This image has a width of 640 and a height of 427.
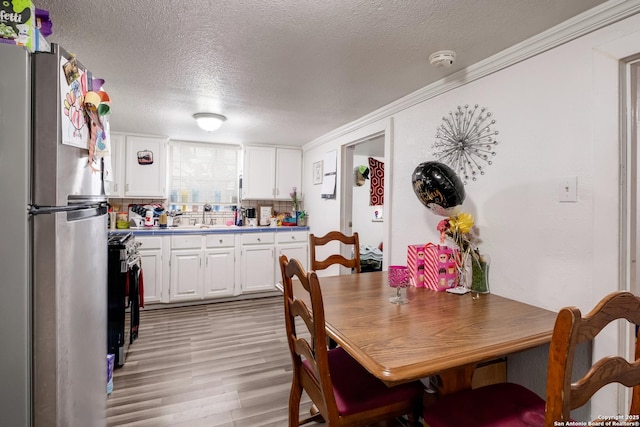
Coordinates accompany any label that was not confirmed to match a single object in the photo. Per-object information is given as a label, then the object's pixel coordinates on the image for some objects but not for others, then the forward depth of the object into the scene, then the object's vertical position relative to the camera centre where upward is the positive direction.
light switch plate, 1.45 +0.12
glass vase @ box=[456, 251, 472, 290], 1.84 -0.34
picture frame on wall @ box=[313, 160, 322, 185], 4.10 +0.53
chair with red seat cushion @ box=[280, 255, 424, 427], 1.11 -0.72
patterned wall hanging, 5.16 +0.55
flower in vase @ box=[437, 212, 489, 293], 1.80 -0.22
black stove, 2.33 -0.62
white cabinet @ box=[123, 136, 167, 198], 3.87 +0.55
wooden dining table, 0.99 -0.46
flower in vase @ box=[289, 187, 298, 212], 4.61 +0.21
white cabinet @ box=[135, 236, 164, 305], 3.63 -0.66
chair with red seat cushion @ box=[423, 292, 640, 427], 0.73 -0.41
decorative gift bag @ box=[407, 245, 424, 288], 1.93 -0.34
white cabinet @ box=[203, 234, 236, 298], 3.94 -0.70
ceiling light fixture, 2.99 +0.88
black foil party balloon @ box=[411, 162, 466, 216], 1.74 +0.14
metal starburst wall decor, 1.88 +0.46
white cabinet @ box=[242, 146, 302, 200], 4.39 +0.56
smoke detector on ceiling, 1.74 +0.88
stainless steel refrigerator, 0.86 -0.11
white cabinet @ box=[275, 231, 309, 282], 4.30 -0.48
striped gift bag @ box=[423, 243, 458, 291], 1.83 -0.33
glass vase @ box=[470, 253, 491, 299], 1.82 -0.36
